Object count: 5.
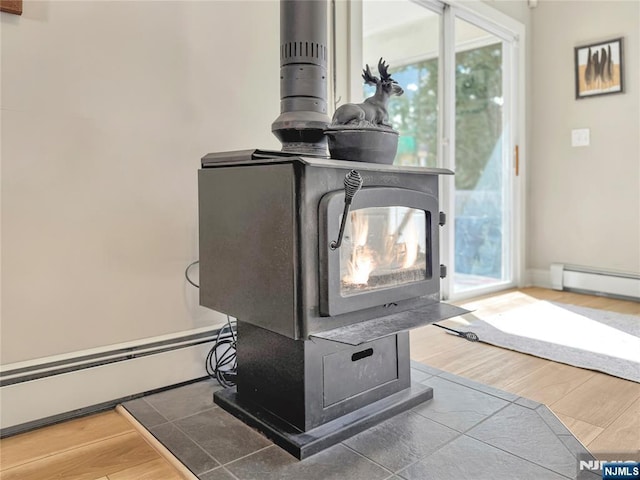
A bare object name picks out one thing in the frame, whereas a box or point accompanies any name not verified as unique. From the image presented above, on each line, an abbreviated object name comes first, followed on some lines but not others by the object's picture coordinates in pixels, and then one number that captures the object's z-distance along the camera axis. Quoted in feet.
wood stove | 4.00
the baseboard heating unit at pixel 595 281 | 10.28
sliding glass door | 9.80
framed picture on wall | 10.41
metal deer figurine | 4.69
